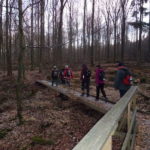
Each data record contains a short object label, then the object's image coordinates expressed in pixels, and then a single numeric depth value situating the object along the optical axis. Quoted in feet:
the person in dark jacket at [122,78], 18.16
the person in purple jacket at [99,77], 24.82
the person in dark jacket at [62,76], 41.78
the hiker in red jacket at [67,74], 37.32
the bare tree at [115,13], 91.85
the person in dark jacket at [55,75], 38.39
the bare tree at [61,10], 47.66
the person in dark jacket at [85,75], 27.35
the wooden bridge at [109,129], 3.98
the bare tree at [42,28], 63.00
